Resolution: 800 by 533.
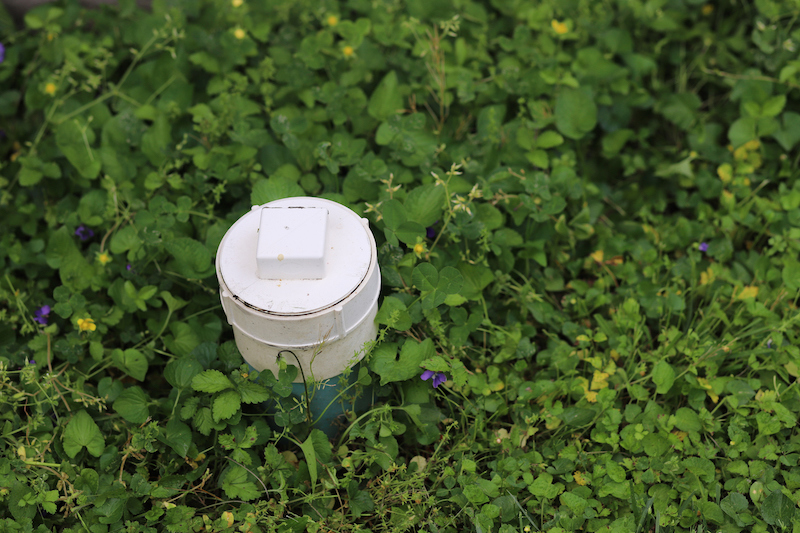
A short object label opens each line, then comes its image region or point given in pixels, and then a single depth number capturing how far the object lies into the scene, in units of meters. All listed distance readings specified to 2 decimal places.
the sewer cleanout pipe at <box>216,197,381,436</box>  1.74
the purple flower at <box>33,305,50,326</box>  2.45
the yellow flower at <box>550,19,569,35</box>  3.10
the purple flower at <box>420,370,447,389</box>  2.16
